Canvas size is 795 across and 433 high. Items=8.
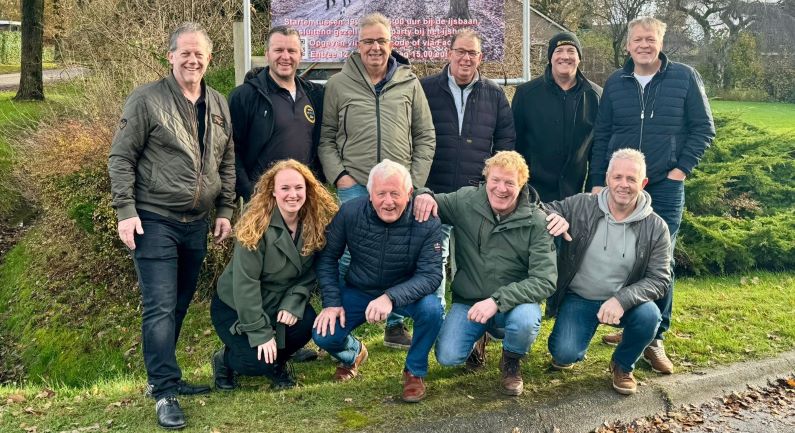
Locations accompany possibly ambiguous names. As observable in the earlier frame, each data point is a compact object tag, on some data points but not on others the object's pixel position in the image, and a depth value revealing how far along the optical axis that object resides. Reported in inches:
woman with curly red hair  166.1
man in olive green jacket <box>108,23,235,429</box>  158.9
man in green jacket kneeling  167.2
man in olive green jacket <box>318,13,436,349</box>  192.5
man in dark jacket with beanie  209.8
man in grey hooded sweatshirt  169.3
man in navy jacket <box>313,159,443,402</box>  167.8
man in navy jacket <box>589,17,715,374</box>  194.2
